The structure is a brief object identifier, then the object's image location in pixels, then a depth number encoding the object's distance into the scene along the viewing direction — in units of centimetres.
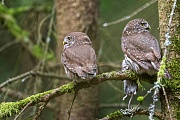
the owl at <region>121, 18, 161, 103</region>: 689
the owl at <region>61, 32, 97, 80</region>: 717
